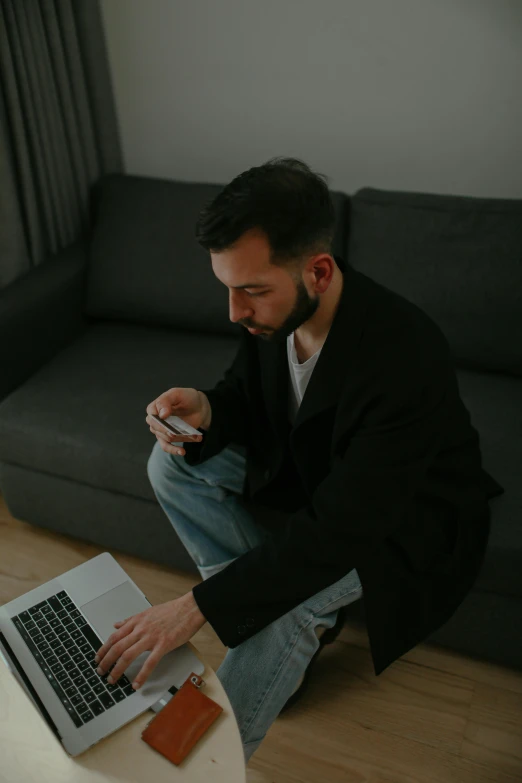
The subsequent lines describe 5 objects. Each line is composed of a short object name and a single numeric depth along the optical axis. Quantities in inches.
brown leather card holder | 37.7
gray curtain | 81.4
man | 44.9
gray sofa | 67.5
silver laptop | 39.9
